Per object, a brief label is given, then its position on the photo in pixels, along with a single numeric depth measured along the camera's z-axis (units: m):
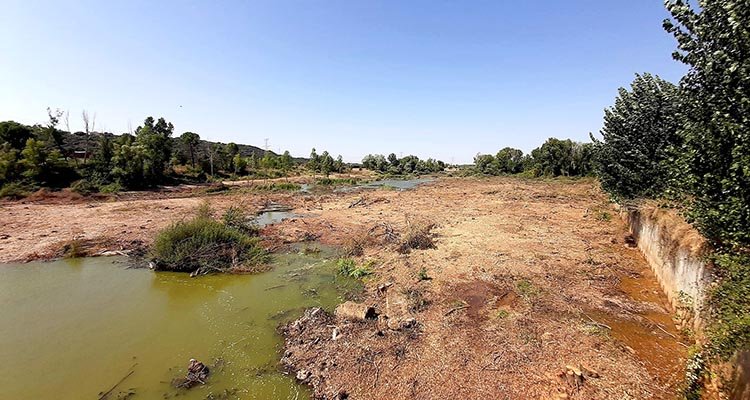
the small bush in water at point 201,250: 11.23
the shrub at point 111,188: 30.11
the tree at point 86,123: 47.75
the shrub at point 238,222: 15.15
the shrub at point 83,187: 27.88
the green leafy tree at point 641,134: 10.56
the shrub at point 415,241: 12.53
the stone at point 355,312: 7.39
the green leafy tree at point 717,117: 4.46
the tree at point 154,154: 35.84
